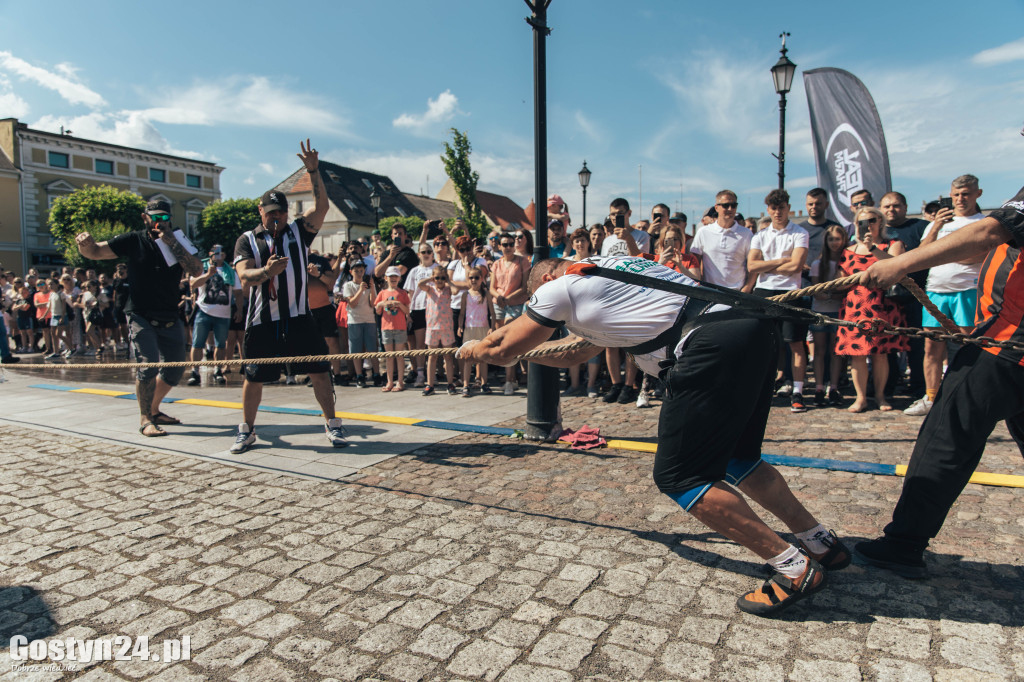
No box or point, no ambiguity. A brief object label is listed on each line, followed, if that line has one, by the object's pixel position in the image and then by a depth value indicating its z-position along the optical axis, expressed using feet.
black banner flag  31.40
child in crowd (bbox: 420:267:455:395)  28.07
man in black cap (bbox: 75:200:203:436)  19.84
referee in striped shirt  17.02
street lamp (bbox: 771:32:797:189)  38.34
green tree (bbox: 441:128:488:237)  138.72
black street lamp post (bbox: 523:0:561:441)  18.54
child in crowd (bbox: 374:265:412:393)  29.68
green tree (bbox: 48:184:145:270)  162.09
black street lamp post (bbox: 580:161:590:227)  70.95
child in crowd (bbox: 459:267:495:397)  27.73
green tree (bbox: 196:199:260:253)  190.70
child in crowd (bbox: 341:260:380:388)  30.35
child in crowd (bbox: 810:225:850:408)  22.95
